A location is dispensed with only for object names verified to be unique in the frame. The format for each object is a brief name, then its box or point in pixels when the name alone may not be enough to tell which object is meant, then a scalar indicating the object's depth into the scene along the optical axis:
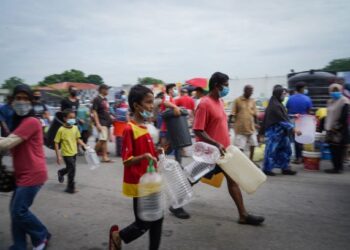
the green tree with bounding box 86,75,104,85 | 86.51
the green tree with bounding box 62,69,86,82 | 76.81
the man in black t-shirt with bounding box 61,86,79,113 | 7.20
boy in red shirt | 2.45
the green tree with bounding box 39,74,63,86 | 75.11
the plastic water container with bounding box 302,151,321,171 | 6.24
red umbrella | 10.43
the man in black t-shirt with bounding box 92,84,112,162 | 7.18
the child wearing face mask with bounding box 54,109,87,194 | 4.92
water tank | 10.48
